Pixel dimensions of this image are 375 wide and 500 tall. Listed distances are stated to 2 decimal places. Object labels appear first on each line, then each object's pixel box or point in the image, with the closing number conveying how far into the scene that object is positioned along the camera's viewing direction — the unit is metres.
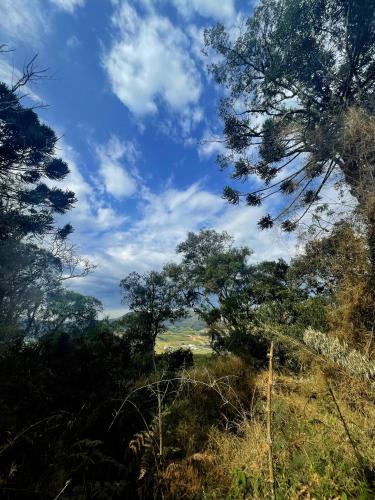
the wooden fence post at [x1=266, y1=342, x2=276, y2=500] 0.98
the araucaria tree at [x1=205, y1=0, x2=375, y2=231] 9.57
